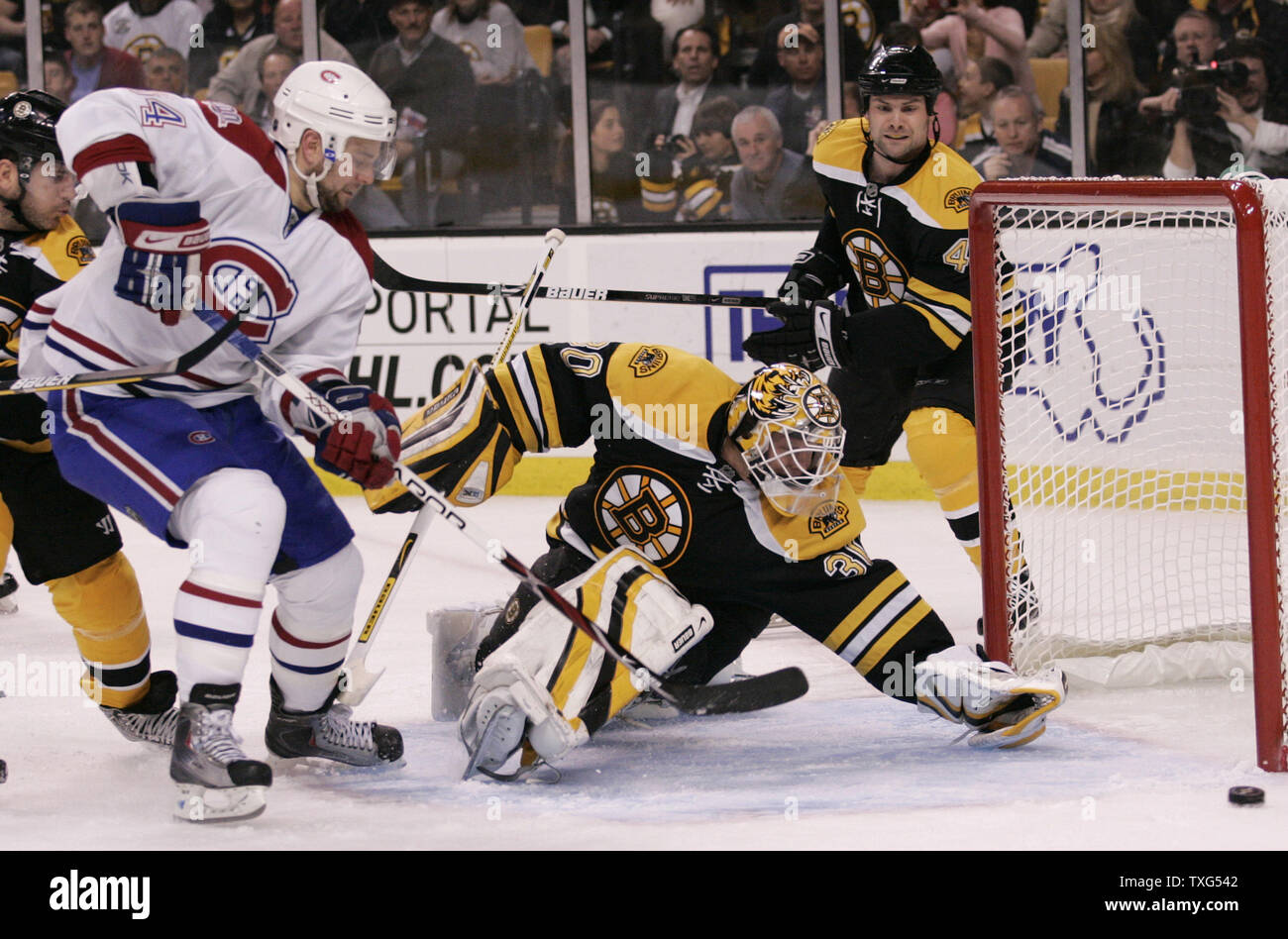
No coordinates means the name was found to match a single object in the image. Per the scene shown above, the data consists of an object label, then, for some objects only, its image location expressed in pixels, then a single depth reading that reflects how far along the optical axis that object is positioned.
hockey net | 5.15
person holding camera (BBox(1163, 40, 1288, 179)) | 10.45
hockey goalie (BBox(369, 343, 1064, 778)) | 5.26
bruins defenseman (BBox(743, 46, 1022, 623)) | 6.65
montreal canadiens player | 4.70
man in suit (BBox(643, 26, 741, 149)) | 11.28
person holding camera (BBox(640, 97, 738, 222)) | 11.26
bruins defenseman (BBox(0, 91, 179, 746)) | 5.62
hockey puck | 4.79
